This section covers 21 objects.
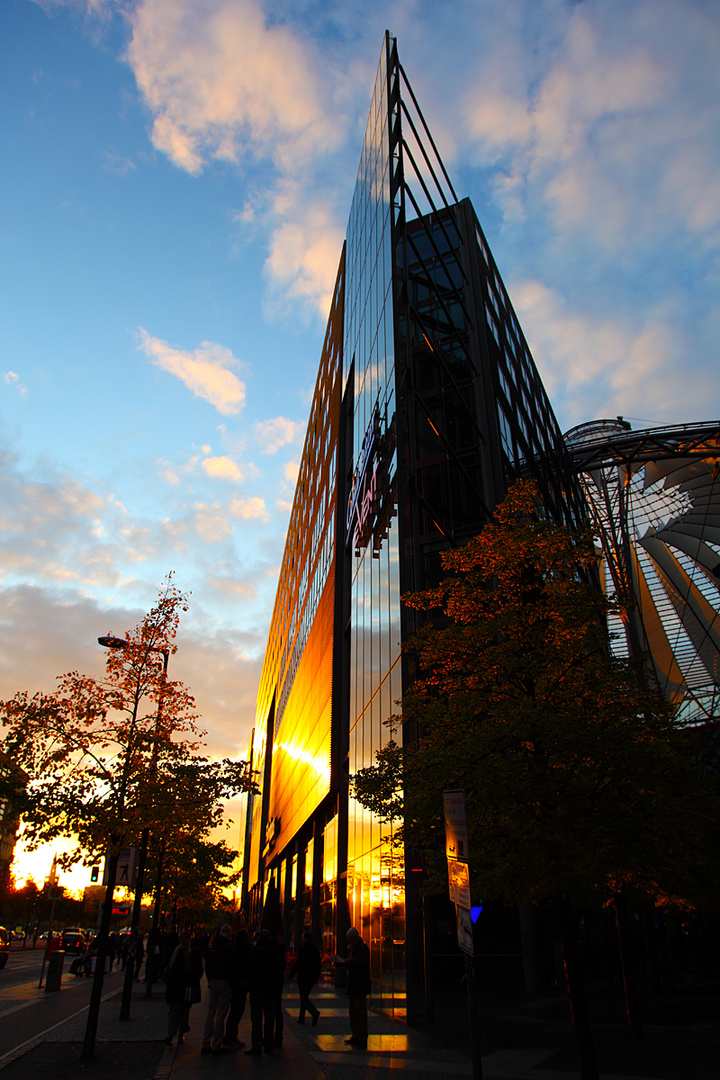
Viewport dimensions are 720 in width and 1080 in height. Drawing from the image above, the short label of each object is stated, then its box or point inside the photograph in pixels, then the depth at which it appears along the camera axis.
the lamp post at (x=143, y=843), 15.30
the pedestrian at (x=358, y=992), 11.90
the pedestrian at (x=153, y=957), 21.94
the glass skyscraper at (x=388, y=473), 21.53
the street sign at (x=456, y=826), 6.94
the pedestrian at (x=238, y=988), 11.45
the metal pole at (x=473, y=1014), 6.22
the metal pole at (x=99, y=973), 10.01
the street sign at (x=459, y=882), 6.68
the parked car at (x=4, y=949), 35.56
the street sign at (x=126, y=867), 13.66
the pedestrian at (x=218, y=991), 11.02
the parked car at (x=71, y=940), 54.16
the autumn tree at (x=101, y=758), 14.02
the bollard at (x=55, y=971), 22.38
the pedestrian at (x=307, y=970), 14.48
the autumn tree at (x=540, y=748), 9.77
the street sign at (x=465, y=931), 6.55
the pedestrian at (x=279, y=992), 11.57
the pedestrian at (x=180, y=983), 11.46
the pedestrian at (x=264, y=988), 11.11
